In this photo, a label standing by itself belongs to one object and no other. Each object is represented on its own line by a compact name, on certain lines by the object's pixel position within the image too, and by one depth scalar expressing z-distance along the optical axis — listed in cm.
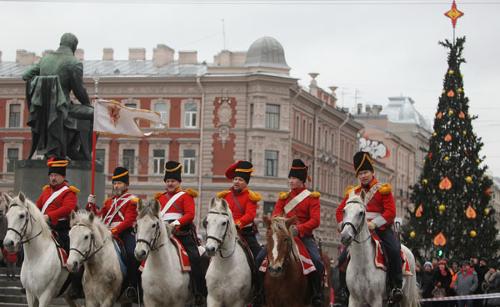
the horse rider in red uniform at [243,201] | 1575
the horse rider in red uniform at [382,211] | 1494
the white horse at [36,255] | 1511
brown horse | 1401
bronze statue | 2334
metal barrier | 2278
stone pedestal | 2322
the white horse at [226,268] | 1438
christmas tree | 3738
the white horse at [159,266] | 1438
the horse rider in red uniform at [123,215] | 1614
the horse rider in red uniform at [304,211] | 1508
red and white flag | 2188
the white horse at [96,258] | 1491
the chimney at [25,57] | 7944
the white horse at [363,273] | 1430
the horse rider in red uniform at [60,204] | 1620
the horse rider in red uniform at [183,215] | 1563
